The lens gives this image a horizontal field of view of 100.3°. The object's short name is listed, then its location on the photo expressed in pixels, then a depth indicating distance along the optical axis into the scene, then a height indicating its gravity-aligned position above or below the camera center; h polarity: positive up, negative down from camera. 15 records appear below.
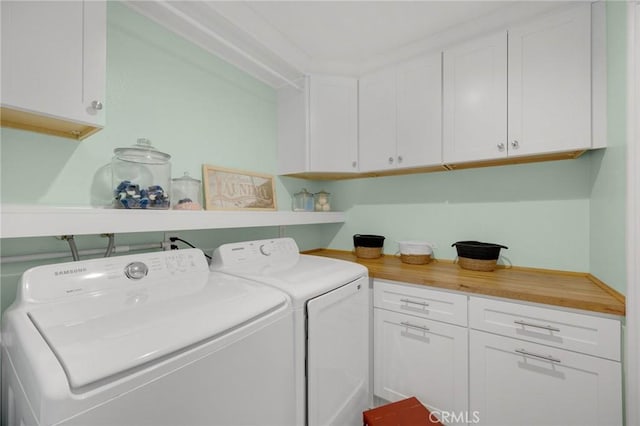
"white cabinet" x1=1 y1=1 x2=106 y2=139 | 0.87 +0.52
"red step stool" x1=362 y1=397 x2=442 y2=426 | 1.39 -1.09
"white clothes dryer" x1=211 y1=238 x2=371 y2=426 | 1.16 -0.53
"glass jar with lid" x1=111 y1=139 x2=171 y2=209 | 1.22 +0.18
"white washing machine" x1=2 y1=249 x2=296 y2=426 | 0.58 -0.35
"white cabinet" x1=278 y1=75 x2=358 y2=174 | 2.18 +0.72
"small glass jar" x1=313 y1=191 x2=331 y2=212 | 2.53 +0.11
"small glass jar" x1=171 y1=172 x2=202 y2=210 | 1.53 +0.13
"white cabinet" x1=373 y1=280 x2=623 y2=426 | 1.19 -0.76
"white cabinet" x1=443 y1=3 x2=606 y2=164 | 1.43 +0.73
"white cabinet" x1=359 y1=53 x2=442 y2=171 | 1.89 +0.74
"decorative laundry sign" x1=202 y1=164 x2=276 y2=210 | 1.74 +0.17
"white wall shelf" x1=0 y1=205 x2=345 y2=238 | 0.84 -0.03
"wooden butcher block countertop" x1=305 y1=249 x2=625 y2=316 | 1.23 -0.39
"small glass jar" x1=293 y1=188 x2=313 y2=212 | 2.45 +0.11
